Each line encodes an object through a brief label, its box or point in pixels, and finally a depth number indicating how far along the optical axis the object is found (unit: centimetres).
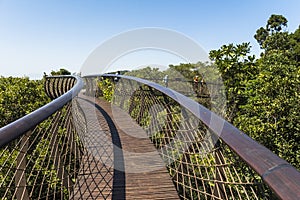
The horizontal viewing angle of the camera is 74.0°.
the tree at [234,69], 714
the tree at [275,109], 475
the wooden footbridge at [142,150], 65
